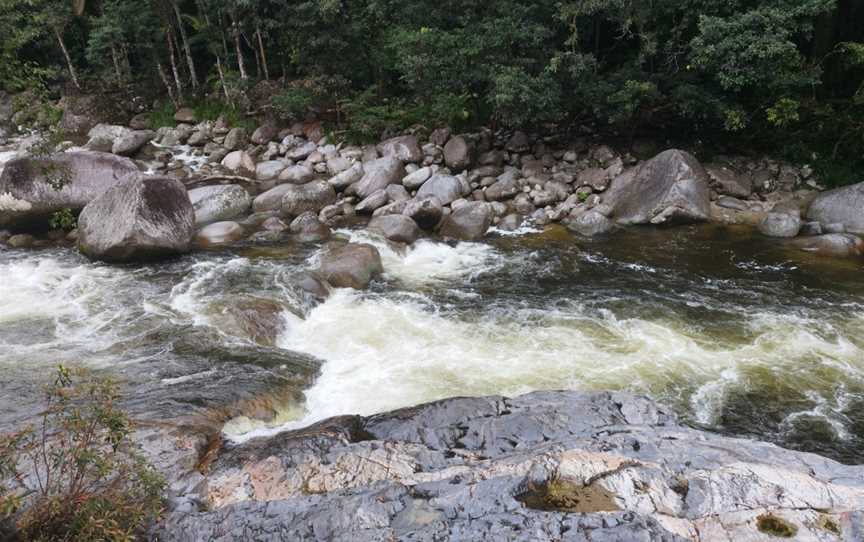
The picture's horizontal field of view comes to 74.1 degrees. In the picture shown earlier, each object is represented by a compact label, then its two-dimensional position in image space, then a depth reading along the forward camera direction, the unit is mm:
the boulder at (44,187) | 13336
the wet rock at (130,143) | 19797
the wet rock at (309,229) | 13555
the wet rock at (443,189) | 14961
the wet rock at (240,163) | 18922
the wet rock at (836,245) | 11703
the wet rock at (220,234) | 13359
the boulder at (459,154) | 16484
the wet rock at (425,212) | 13867
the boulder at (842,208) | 12544
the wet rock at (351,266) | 10930
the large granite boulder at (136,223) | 11445
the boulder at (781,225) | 12734
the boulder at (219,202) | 14758
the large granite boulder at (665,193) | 13422
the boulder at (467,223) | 13625
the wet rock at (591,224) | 13508
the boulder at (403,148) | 17052
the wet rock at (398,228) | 13133
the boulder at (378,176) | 15727
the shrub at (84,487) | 4133
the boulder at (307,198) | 15180
